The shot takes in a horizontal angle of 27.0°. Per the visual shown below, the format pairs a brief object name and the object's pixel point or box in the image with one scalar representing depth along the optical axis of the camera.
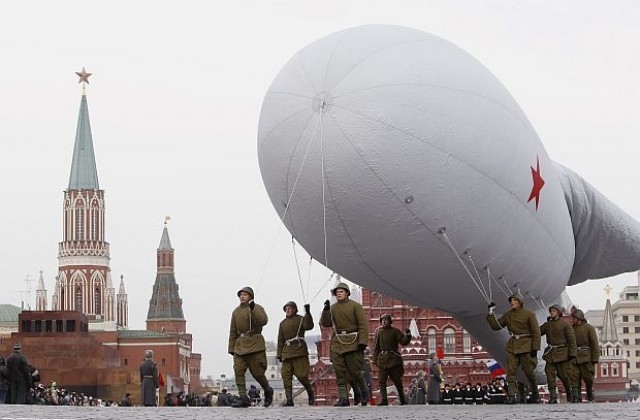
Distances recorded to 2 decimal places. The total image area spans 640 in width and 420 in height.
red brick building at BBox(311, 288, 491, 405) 79.94
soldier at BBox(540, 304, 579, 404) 21.20
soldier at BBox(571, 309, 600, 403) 22.16
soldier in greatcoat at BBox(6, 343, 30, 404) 25.78
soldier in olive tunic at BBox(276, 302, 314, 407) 19.78
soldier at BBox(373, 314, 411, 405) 21.44
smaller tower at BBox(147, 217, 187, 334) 179.62
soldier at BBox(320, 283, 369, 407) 18.94
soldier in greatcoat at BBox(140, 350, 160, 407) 24.97
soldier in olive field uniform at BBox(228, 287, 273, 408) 19.45
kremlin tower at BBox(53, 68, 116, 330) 154.12
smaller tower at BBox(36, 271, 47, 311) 174.38
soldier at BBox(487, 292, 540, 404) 20.11
